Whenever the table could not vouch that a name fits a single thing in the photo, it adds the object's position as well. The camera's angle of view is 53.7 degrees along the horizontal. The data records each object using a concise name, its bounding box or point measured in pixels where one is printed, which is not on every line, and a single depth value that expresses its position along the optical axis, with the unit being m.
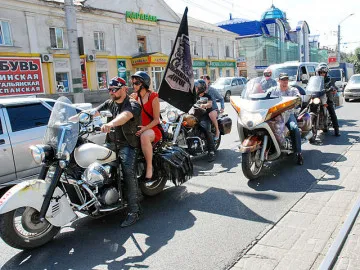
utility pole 10.74
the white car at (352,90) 17.70
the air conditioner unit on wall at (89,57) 26.15
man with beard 4.29
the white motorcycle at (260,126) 5.63
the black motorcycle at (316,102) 8.75
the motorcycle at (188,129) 6.88
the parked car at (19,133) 5.69
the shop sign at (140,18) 29.65
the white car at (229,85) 25.59
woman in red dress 4.62
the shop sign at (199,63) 37.01
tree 72.56
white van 13.55
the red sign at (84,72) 26.08
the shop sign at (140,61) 29.30
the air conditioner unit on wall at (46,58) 23.43
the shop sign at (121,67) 28.96
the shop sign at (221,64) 40.02
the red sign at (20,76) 21.27
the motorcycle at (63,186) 3.58
